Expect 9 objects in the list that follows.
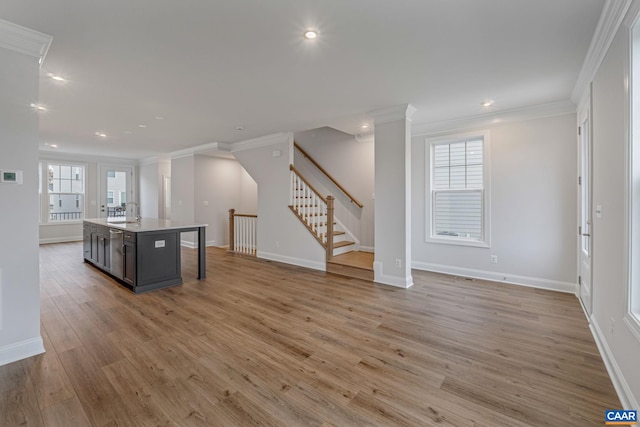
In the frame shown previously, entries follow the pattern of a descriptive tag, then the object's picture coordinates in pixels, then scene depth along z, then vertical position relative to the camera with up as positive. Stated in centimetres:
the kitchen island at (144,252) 384 -56
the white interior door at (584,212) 308 +2
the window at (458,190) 452 +40
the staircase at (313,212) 543 +4
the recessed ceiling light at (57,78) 304 +149
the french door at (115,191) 861 +71
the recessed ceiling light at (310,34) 225 +144
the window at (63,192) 771 +61
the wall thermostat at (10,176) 215 +29
